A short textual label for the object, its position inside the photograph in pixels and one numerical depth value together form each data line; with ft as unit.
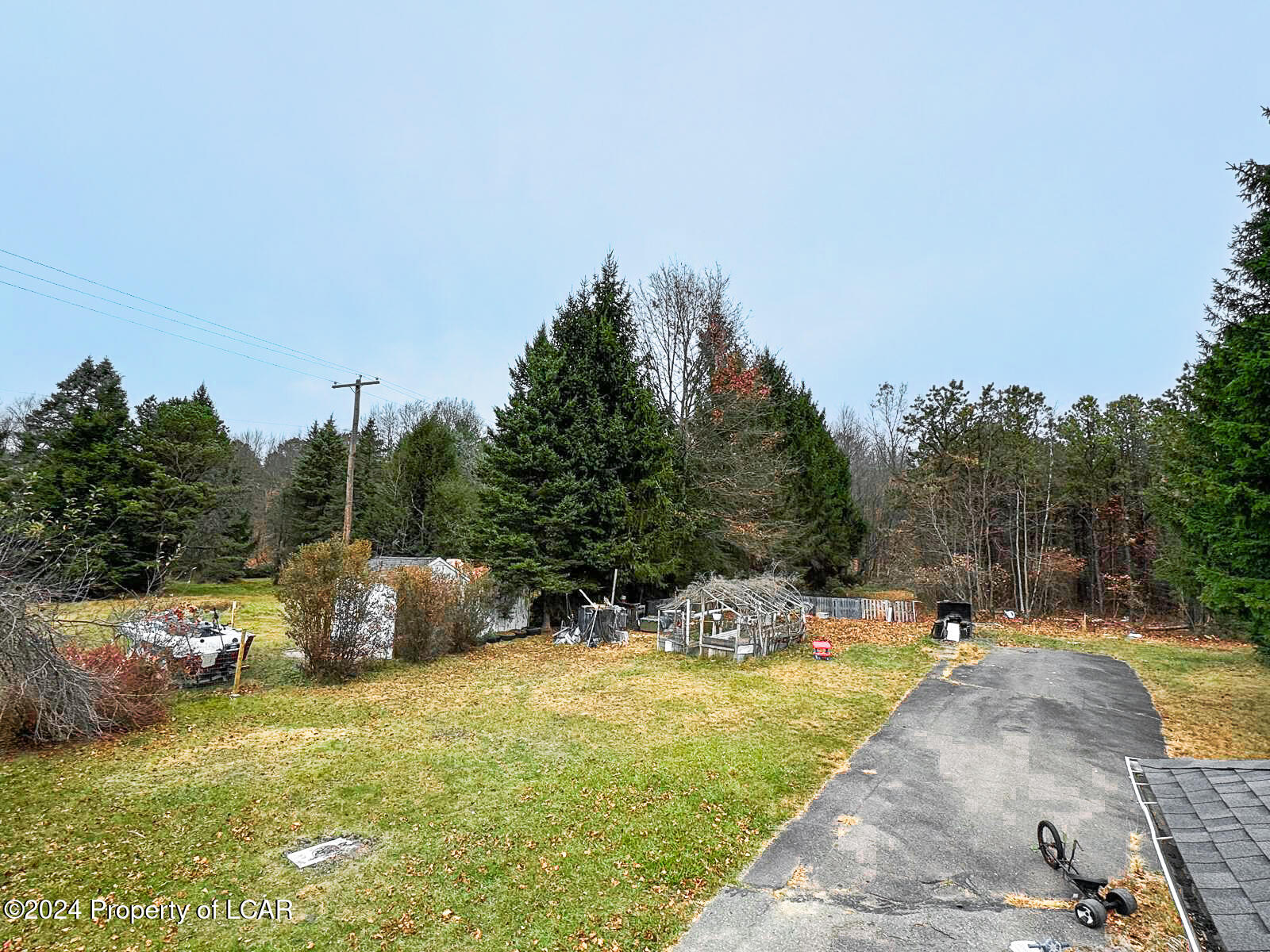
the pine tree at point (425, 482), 97.45
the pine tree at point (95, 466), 79.20
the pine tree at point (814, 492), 87.56
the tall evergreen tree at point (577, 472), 59.16
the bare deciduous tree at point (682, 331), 75.51
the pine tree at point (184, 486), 86.94
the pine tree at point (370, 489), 100.27
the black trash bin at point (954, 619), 59.00
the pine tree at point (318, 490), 107.96
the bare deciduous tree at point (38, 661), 21.94
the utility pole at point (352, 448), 55.98
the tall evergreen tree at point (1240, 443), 24.22
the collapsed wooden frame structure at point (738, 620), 49.83
